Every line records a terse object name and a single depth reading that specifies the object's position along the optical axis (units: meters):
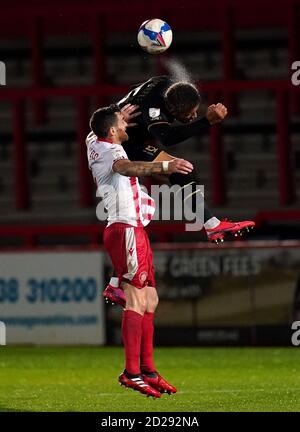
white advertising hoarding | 25.83
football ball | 16.70
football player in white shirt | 15.90
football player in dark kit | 16.17
